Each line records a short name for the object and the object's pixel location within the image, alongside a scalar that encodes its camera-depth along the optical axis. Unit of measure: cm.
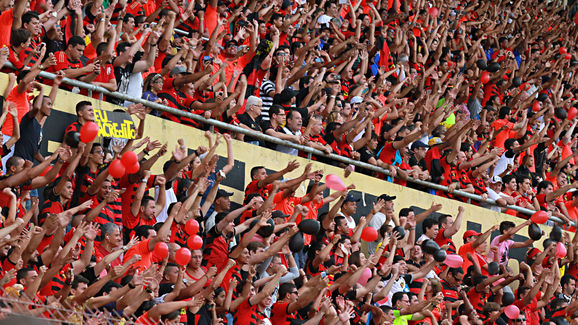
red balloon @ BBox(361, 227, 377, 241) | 2275
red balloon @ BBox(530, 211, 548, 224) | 2750
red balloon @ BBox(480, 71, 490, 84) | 3405
